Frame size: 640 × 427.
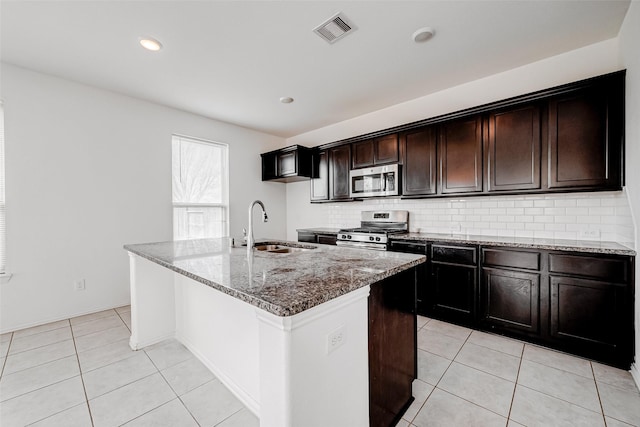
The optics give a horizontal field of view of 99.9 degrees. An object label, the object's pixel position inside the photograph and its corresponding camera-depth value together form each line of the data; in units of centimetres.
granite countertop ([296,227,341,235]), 411
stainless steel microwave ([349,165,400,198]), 354
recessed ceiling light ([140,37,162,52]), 235
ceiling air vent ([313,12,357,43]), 214
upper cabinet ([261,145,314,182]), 448
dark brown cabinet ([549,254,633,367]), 200
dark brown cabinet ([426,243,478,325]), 269
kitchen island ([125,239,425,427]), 96
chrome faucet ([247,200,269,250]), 222
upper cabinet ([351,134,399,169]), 358
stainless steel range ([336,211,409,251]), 338
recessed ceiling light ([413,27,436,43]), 226
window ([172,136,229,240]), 402
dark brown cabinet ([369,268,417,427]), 137
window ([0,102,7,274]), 275
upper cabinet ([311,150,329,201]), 442
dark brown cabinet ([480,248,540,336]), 237
